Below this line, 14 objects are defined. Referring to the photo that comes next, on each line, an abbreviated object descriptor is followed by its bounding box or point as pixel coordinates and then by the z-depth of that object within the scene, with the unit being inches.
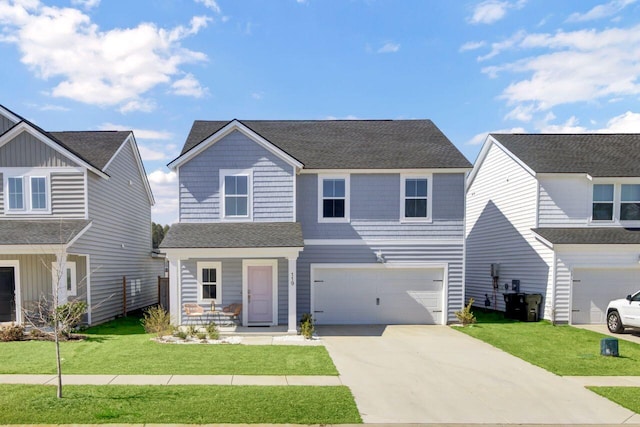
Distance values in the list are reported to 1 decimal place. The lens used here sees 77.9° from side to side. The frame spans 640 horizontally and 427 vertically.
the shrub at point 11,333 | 471.5
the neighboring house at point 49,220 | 534.3
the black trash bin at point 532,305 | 608.8
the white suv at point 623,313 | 503.3
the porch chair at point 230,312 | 544.1
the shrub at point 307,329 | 492.4
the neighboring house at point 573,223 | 585.9
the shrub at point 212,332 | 477.1
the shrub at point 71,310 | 480.4
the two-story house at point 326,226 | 563.8
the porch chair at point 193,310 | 542.7
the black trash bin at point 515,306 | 615.0
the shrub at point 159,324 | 486.0
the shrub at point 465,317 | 579.8
